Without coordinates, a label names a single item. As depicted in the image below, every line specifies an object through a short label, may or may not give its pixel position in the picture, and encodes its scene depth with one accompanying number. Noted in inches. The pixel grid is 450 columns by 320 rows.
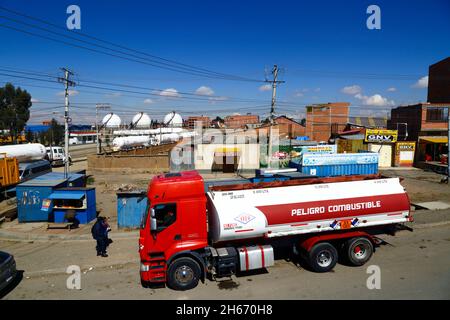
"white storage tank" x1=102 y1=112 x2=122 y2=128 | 2437.3
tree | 2153.1
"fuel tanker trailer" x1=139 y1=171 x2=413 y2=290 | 324.2
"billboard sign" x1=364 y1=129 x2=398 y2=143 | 1325.0
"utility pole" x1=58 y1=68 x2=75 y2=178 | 789.0
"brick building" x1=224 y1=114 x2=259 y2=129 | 3584.6
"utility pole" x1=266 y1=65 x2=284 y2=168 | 987.9
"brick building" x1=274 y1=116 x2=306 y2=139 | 2463.2
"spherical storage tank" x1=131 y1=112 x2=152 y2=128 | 2600.9
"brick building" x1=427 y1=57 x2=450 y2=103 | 1824.6
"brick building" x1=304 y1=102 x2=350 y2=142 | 2390.5
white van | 1494.8
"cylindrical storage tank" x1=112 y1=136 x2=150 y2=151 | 1844.2
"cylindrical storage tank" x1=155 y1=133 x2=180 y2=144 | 2303.4
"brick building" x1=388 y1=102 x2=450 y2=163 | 1323.8
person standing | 404.5
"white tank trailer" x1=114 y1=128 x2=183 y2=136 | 2081.7
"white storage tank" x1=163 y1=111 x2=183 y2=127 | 2782.2
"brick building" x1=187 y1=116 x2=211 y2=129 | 2990.2
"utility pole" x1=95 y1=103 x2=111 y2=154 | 1485.0
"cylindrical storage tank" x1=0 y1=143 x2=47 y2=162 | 1055.2
